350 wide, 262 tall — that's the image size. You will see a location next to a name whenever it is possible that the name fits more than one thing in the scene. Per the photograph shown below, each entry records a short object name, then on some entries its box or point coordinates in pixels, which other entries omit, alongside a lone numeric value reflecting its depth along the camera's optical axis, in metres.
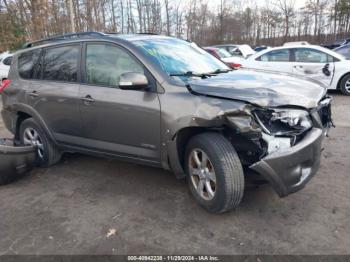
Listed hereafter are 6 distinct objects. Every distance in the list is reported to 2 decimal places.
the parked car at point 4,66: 12.91
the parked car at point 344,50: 9.91
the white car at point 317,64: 8.65
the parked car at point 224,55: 11.85
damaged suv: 2.77
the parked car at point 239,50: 15.84
